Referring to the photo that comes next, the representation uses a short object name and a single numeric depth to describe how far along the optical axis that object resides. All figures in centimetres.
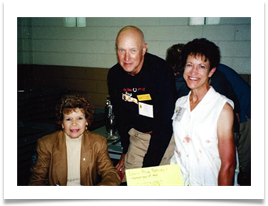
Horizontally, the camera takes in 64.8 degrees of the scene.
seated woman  171
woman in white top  126
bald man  170
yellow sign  118
